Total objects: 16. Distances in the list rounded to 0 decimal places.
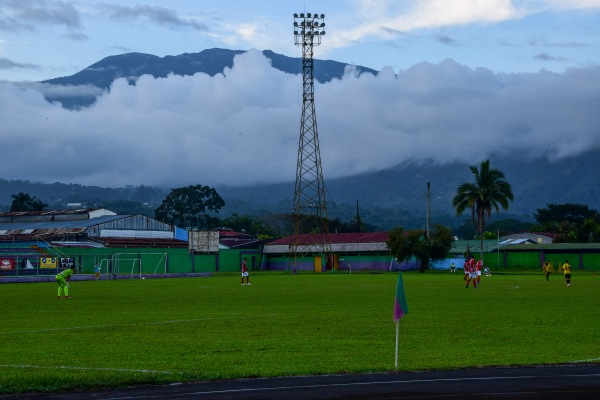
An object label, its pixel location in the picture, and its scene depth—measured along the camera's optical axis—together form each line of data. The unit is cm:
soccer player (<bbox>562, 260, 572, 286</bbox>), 6058
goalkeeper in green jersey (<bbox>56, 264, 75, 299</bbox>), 4581
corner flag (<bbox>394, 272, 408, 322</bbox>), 1941
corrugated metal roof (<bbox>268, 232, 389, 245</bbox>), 12294
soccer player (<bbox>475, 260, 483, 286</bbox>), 5733
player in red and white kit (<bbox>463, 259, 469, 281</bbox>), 5738
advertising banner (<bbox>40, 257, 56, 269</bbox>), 8750
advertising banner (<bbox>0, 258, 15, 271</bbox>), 8500
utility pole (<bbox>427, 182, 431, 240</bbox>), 11312
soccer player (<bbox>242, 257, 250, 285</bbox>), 6328
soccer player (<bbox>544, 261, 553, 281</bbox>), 7327
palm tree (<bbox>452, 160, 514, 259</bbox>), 12531
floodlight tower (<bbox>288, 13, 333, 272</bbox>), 10672
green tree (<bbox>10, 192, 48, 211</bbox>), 19275
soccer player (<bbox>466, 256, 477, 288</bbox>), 5628
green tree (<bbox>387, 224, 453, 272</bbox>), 11169
